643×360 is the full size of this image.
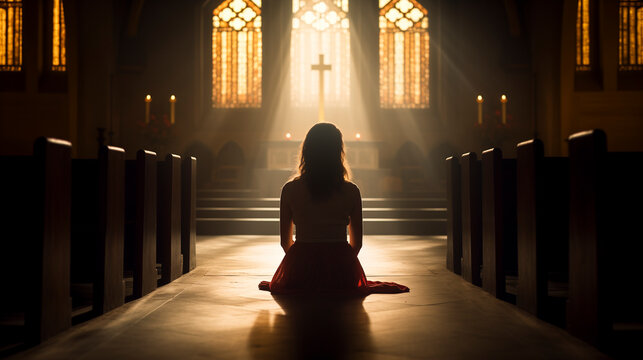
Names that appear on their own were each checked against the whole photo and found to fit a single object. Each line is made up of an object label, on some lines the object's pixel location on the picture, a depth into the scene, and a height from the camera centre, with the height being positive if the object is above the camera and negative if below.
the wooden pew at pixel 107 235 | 3.51 -0.26
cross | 11.35 +2.05
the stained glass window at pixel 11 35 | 13.37 +3.22
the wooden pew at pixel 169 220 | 4.79 -0.21
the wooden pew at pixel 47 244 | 2.78 -0.23
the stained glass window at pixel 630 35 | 13.00 +3.09
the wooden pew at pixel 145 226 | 4.12 -0.22
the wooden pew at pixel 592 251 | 2.68 -0.26
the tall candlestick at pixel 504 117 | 10.81 +1.26
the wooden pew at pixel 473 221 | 4.61 -0.21
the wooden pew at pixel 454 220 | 5.30 -0.24
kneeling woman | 3.82 -0.23
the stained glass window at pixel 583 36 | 13.11 +3.12
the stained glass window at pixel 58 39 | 13.47 +3.16
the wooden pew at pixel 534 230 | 3.32 -0.20
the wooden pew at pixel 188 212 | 5.47 -0.17
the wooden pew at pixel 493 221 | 3.97 -0.19
